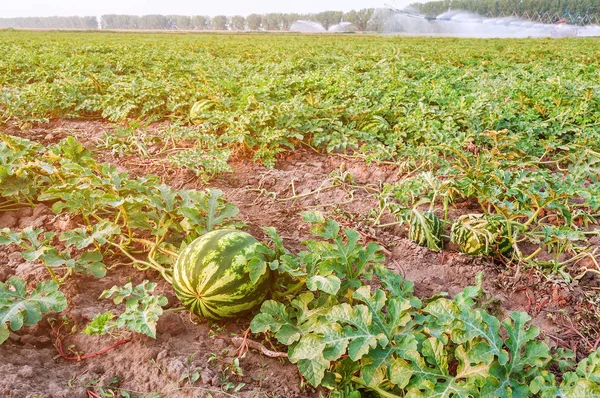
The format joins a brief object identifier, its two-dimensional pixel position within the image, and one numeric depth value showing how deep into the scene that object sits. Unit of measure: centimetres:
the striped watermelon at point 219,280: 198
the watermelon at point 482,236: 260
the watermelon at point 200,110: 486
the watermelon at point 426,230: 270
